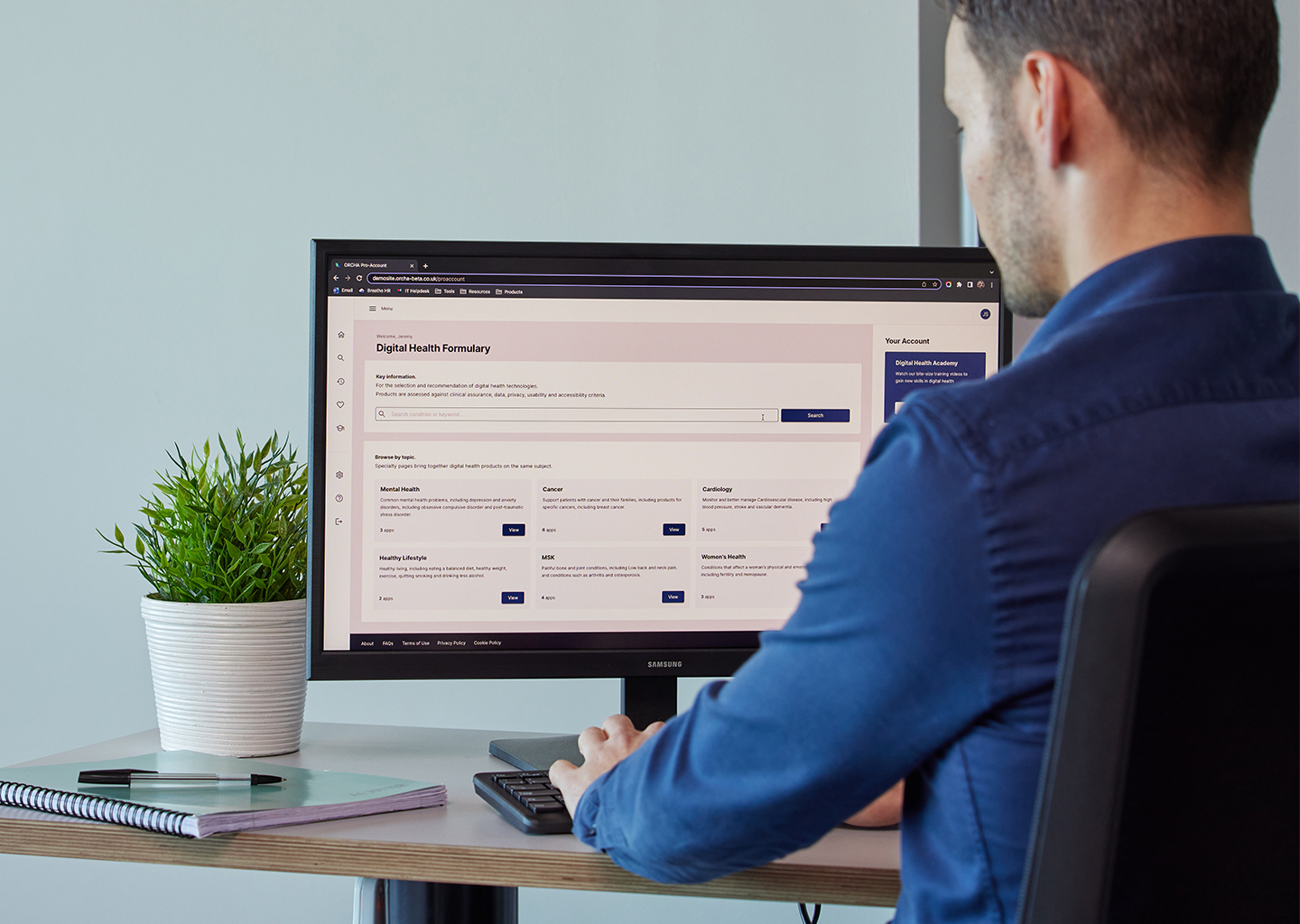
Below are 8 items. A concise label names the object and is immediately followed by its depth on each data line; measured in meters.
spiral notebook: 2.25
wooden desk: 2.21
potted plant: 2.46
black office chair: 1.62
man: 1.96
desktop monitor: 2.46
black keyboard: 2.27
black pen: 2.32
